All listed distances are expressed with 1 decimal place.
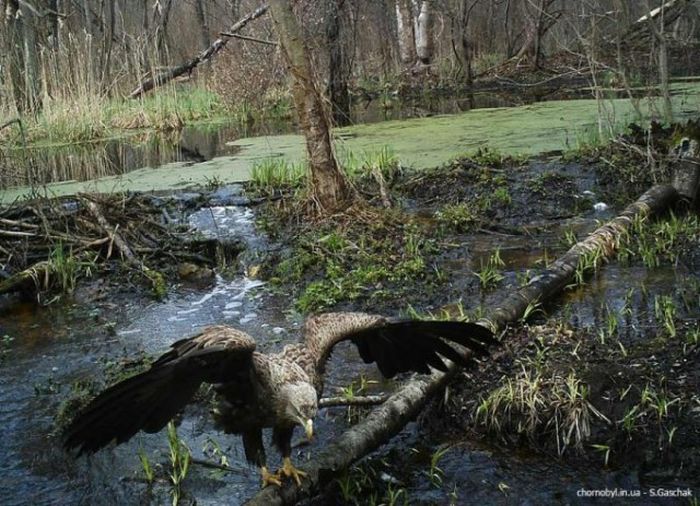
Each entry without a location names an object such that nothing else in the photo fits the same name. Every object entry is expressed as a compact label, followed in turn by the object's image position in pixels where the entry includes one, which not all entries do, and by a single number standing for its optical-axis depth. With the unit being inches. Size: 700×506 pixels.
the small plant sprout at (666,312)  147.5
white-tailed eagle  97.6
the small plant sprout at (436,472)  122.1
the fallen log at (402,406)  112.8
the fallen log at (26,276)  215.5
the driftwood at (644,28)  217.7
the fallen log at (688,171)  223.8
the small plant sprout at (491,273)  196.1
